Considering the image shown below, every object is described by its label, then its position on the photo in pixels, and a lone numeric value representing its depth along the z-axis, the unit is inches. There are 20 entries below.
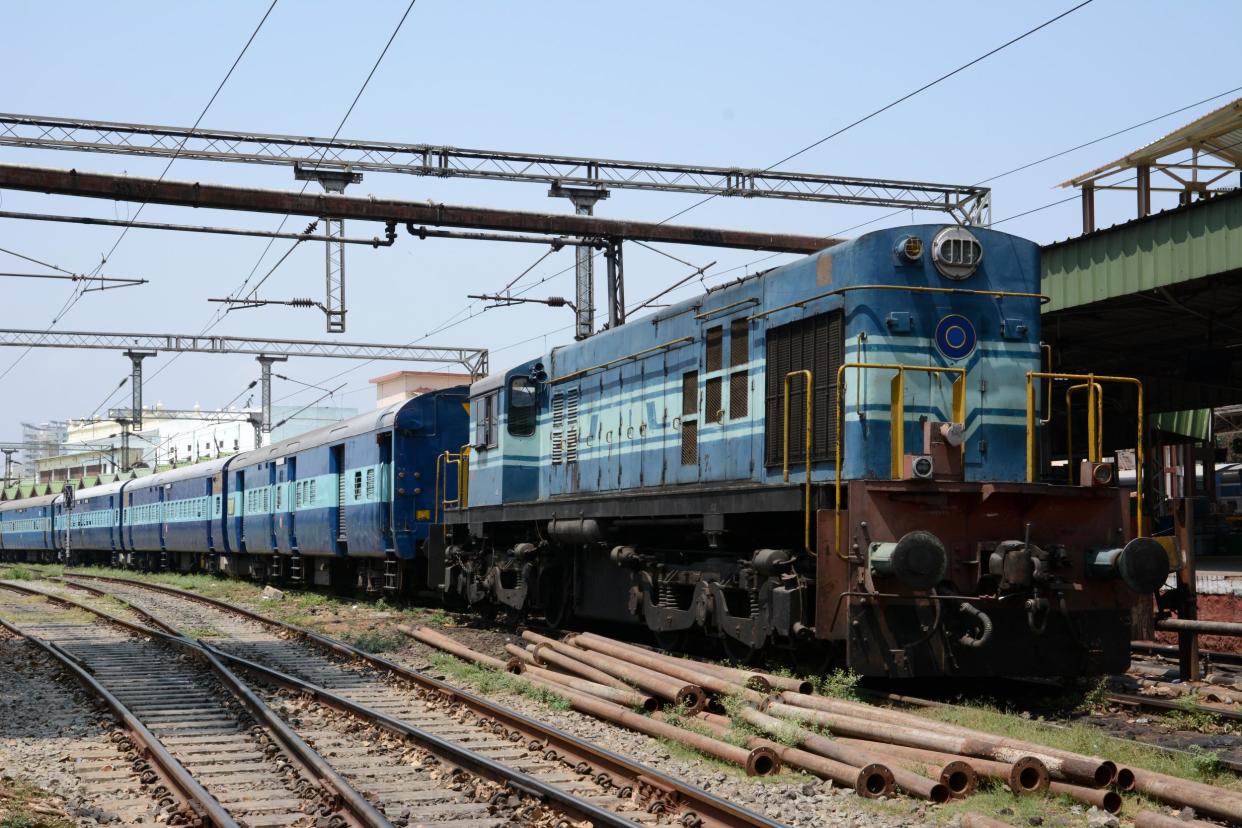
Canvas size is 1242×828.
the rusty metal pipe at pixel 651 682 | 378.6
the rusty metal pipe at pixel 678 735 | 304.0
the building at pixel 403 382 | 3053.6
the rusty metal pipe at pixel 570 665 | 429.1
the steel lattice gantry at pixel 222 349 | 1487.5
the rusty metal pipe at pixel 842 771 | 278.8
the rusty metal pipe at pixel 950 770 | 273.9
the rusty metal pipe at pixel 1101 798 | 257.9
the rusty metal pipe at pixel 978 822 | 237.6
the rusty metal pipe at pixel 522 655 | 501.4
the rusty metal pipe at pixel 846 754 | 271.0
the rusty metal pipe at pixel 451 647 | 509.0
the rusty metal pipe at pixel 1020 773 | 267.6
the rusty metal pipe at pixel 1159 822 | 227.8
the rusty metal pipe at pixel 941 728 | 265.6
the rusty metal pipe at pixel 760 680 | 367.6
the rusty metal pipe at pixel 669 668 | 369.4
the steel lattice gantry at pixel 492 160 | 834.2
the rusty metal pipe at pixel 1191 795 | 242.2
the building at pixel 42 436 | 5357.3
